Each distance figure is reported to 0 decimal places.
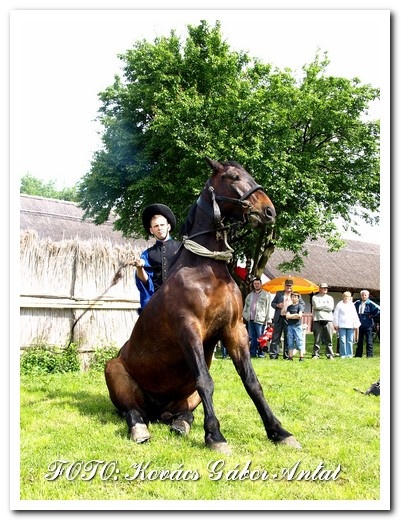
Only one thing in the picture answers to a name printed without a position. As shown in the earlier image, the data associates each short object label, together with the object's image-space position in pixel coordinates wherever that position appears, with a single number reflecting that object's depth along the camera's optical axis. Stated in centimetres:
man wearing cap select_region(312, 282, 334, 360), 1538
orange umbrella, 2178
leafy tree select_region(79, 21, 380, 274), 2306
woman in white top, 1530
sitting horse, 483
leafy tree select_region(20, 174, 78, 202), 6688
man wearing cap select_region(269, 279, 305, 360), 1496
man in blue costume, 629
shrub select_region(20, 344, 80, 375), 952
